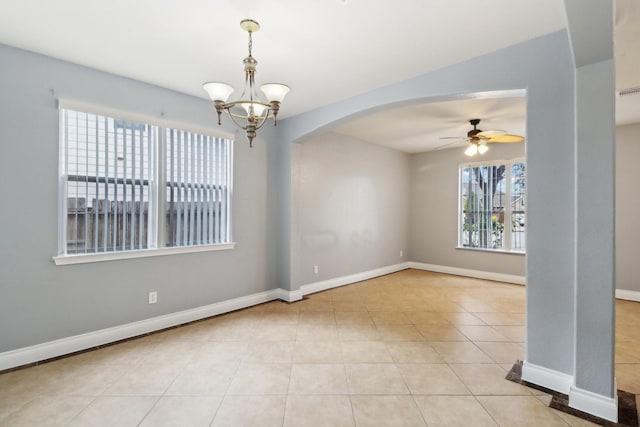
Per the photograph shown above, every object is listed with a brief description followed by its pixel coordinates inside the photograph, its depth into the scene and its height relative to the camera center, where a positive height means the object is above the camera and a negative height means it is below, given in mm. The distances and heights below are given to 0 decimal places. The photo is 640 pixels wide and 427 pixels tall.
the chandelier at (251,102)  2182 +859
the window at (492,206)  5703 +184
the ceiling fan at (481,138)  4234 +1060
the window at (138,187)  2846 +267
